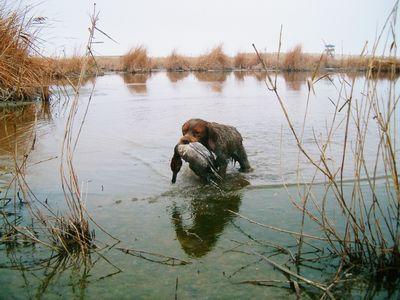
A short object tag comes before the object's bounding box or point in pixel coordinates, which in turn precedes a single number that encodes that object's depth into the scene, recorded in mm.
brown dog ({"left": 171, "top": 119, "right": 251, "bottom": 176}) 5648
